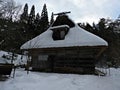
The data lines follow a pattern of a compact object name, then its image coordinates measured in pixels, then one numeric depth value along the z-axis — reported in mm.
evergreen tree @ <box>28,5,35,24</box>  24831
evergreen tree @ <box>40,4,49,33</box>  23490
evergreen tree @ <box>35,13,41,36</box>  22628
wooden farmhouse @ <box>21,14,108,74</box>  9009
